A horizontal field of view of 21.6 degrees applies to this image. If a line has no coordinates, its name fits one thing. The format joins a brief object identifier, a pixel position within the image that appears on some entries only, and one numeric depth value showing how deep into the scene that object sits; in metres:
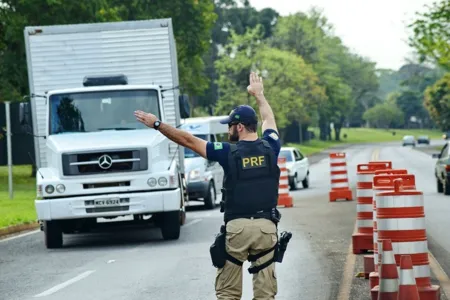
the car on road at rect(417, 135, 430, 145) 133.62
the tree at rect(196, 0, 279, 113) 110.75
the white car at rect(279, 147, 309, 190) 38.50
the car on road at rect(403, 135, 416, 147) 128.19
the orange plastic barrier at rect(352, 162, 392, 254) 15.39
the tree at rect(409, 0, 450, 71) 48.50
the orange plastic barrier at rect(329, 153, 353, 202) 31.27
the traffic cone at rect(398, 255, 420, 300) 9.31
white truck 18.73
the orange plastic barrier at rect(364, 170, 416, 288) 11.22
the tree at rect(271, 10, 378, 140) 121.19
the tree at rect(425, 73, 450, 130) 113.44
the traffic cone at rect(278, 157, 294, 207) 29.03
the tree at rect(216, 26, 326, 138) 98.35
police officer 8.52
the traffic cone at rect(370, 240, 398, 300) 9.72
